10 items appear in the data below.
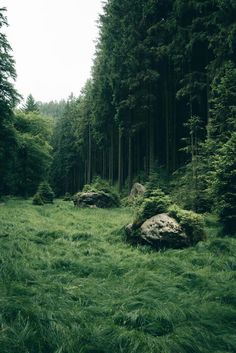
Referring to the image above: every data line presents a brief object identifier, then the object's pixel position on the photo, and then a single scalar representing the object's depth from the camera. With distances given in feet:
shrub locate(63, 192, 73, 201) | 122.72
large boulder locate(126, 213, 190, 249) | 33.86
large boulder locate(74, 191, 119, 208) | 76.23
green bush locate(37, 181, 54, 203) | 92.38
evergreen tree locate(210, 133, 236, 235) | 36.96
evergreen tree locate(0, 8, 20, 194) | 75.25
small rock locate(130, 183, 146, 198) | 73.21
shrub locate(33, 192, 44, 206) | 84.43
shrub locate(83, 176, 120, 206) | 79.30
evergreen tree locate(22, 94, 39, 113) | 171.45
